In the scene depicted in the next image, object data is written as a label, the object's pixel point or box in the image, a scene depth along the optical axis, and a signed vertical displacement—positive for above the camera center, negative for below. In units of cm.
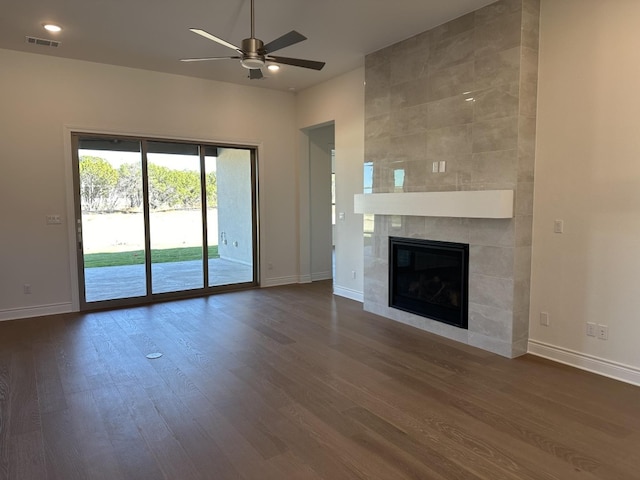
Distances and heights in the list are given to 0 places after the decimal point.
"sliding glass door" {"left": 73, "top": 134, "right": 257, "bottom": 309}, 555 -10
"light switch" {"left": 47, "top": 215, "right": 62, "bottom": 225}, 520 -9
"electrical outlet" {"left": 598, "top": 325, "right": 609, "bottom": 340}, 338 -100
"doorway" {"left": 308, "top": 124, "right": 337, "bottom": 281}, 729 +19
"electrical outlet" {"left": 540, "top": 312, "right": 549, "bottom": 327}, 377 -99
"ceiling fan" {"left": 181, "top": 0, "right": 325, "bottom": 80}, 311 +126
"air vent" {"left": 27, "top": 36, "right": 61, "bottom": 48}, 454 +189
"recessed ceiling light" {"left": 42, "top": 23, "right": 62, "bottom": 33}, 419 +188
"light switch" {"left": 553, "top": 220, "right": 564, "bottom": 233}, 361 -15
